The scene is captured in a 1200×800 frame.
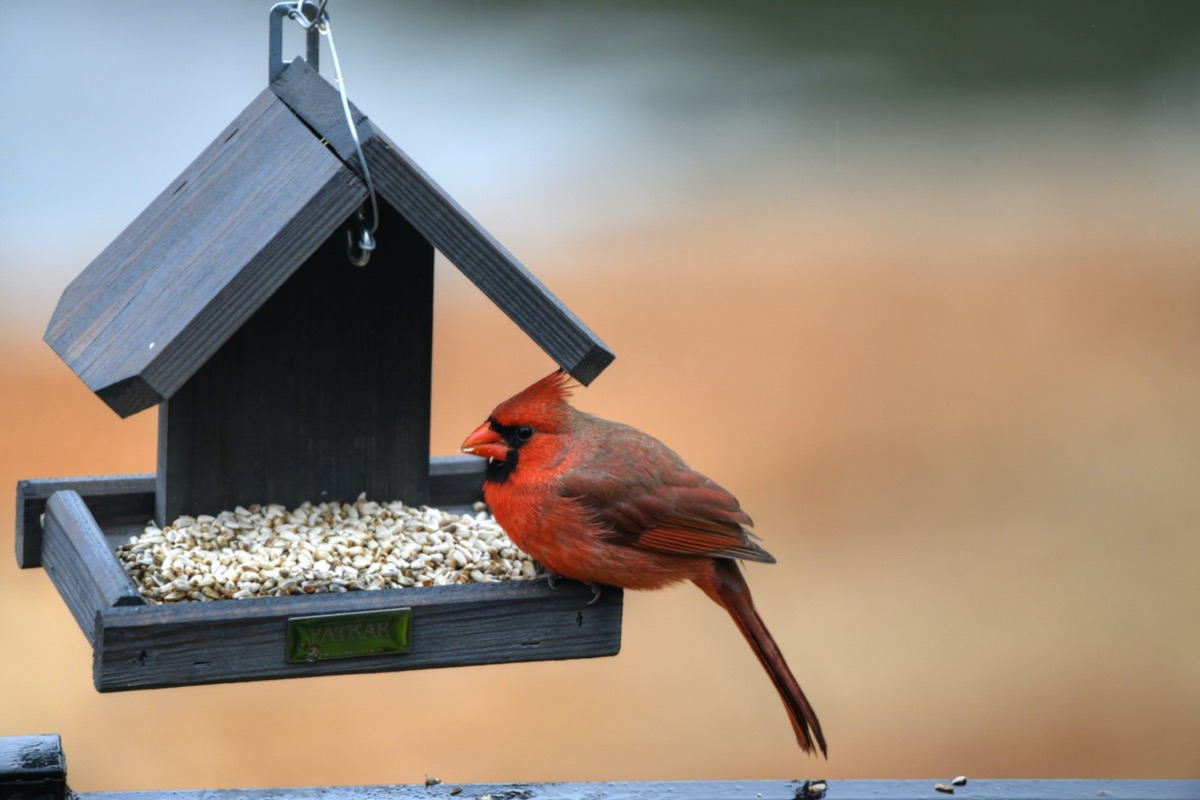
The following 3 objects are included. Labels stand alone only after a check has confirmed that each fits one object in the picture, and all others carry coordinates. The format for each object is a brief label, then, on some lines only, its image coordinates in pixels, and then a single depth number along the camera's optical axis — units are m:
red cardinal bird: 5.26
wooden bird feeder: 4.61
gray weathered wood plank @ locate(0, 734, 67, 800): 4.74
